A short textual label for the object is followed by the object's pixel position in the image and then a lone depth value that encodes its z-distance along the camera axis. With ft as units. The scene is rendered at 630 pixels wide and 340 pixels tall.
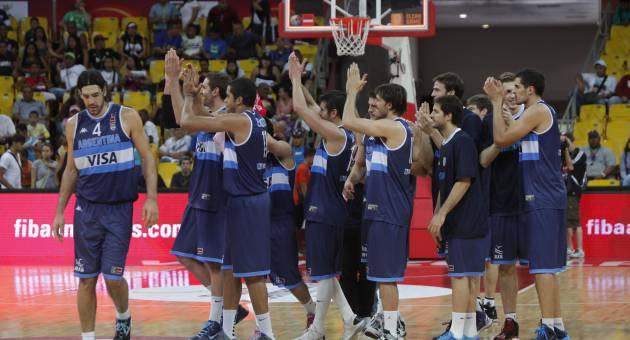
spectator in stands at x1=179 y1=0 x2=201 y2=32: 81.15
